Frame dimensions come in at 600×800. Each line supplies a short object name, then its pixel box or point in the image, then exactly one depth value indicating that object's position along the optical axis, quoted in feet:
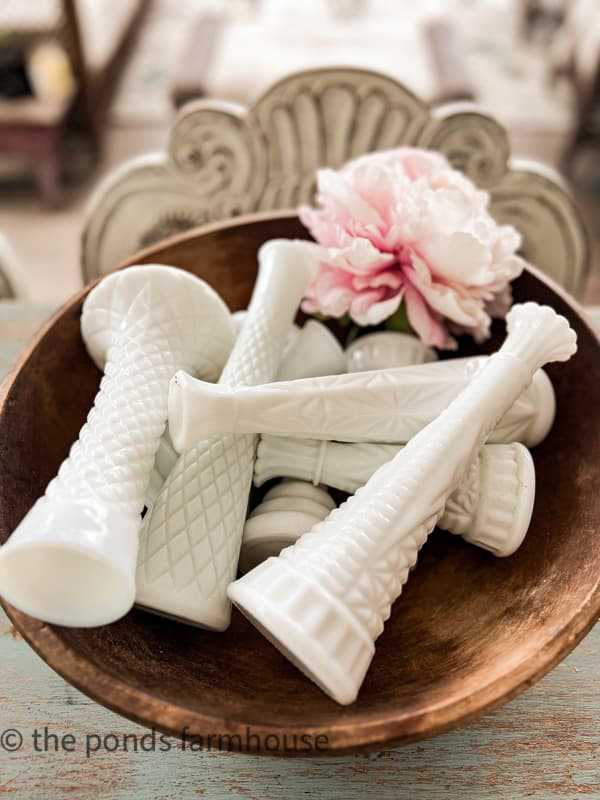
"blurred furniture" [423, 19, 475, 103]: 5.64
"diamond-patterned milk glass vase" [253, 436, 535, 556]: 1.37
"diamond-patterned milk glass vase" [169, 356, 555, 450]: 1.28
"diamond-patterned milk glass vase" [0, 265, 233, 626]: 1.05
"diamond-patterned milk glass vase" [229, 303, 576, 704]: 1.07
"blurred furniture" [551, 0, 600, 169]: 6.59
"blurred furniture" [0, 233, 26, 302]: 2.52
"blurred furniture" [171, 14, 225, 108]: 5.89
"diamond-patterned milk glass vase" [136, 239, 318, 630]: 1.20
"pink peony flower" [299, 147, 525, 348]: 1.57
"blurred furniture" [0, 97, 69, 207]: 6.07
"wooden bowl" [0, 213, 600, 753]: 1.02
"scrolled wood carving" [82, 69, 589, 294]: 2.59
